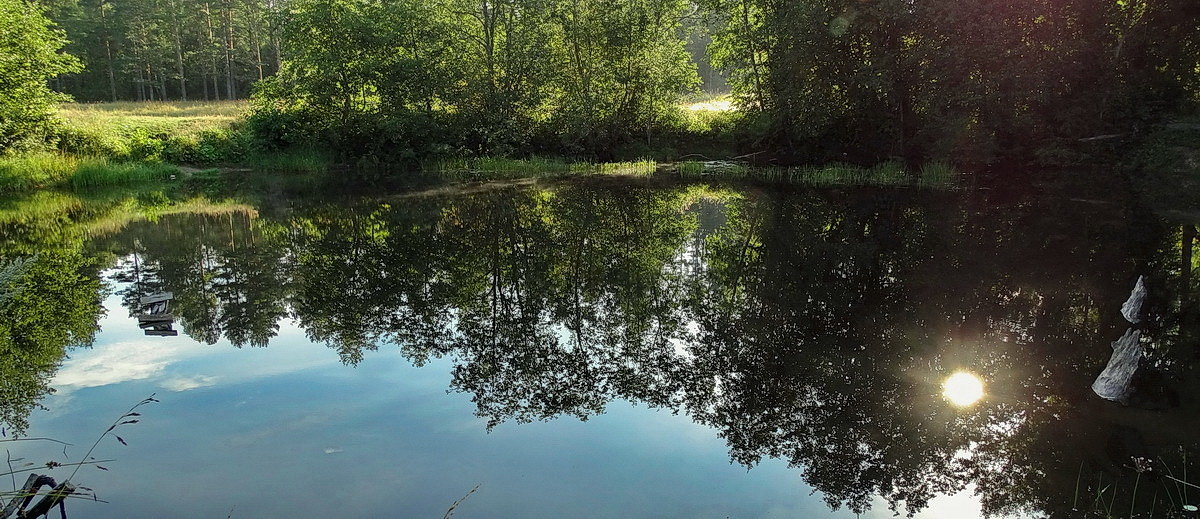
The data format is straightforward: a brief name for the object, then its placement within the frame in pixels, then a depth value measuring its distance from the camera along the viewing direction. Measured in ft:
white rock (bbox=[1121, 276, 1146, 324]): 22.99
